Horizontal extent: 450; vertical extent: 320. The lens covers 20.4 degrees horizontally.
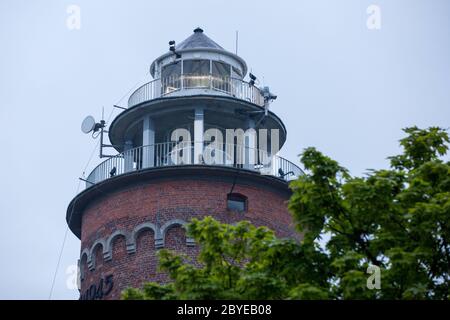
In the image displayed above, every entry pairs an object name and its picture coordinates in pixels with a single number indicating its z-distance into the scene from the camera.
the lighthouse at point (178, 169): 41.56
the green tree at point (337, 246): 25.45
